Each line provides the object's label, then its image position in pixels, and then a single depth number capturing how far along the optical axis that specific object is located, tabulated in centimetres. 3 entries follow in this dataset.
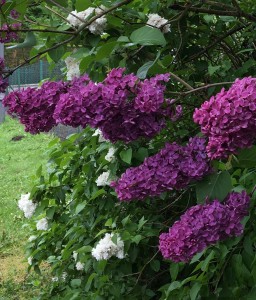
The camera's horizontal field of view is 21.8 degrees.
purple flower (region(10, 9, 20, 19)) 229
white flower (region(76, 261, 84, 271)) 304
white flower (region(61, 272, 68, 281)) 342
